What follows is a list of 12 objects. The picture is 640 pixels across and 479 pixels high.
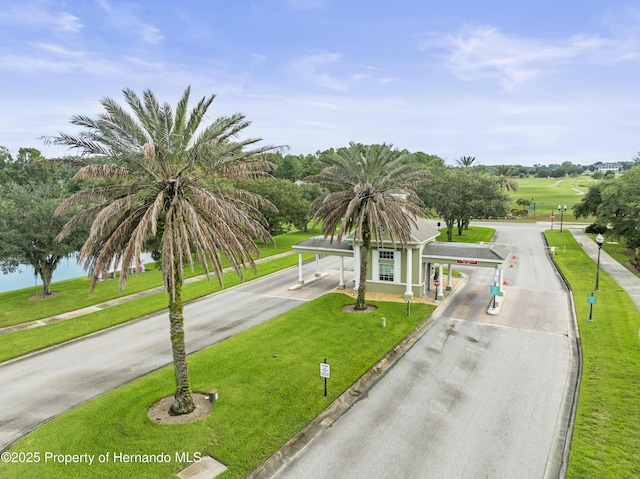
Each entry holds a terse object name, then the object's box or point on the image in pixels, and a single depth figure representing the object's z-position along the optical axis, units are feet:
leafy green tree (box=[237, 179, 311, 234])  166.40
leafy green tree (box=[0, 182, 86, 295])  91.09
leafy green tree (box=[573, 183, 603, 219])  194.80
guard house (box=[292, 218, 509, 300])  89.66
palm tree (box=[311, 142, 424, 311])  79.20
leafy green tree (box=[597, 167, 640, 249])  119.03
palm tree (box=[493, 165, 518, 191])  299.58
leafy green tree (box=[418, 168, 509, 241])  163.43
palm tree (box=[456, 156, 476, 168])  255.70
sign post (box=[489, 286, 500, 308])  79.97
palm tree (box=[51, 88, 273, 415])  40.88
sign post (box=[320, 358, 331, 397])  47.83
